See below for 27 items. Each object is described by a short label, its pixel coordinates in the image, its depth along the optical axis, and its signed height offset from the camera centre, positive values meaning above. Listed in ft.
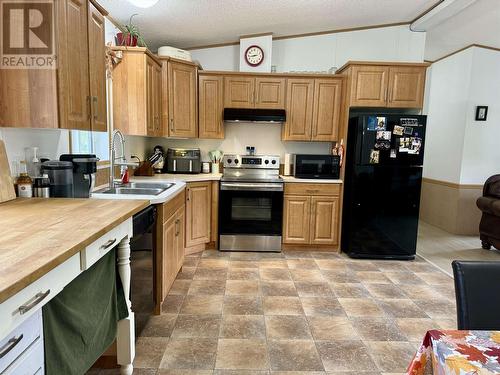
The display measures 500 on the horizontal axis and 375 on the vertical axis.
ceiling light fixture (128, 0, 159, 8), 7.54 +3.33
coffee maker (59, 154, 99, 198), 6.71 -0.59
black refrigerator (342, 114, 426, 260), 11.83 -1.11
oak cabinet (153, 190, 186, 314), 7.71 -2.55
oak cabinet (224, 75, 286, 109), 13.20 +2.36
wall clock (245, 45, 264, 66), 13.57 +3.94
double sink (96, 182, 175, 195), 8.63 -1.20
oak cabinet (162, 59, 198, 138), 12.10 +1.87
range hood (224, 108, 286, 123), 12.96 +1.38
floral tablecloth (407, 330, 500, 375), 2.56 -1.63
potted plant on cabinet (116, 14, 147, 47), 9.89 +3.30
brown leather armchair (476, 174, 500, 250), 13.25 -2.26
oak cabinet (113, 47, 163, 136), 9.89 +1.68
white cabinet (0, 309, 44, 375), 2.92 -1.99
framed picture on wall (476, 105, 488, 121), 15.79 +2.21
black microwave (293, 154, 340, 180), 13.01 -0.56
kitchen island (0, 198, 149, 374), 2.96 -1.18
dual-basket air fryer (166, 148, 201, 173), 13.43 -0.50
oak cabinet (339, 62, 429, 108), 12.21 +2.65
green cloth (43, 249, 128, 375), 3.75 -2.36
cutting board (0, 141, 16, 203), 5.66 -0.67
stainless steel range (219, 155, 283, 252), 12.48 -2.46
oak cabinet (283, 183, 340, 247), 12.83 -2.46
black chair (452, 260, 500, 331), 3.61 -1.53
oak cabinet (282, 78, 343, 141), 13.17 +1.77
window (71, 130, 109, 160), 8.14 +0.03
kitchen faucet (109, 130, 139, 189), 8.12 -0.49
